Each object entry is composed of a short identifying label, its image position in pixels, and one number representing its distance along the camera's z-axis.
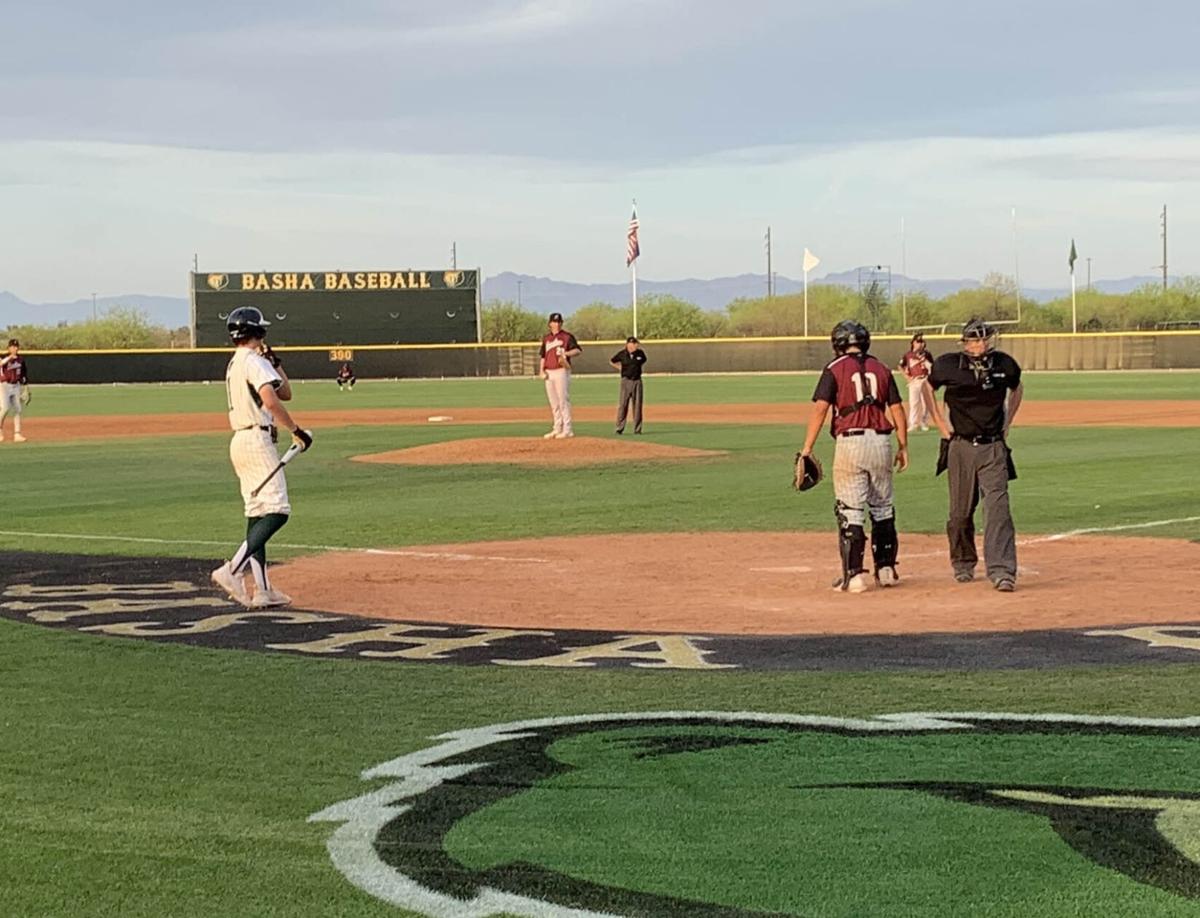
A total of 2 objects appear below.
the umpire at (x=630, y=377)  31.52
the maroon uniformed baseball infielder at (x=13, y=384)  33.28
